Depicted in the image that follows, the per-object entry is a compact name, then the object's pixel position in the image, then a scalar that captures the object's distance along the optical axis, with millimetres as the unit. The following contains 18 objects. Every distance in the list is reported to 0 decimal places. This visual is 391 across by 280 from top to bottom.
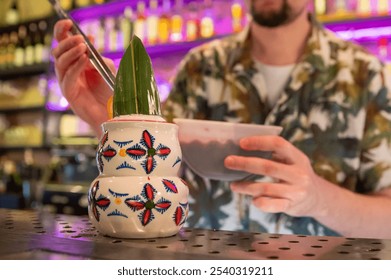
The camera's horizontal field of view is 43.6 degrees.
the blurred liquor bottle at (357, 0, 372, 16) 2508
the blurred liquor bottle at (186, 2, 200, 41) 3025
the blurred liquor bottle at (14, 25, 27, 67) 4188
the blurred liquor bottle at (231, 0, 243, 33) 2886
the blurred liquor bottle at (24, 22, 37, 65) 4132
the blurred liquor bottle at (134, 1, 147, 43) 3281
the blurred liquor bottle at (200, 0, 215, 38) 2957
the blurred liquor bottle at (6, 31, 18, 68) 4277
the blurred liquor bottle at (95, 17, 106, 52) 3525
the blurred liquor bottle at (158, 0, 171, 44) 3171
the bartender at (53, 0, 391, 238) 1337
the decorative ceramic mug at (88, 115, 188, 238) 562
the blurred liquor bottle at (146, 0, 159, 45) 3215
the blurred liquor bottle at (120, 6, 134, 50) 3381
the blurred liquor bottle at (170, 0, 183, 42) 3109
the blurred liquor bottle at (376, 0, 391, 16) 2461
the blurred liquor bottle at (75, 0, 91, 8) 3674
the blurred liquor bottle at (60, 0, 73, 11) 3751
